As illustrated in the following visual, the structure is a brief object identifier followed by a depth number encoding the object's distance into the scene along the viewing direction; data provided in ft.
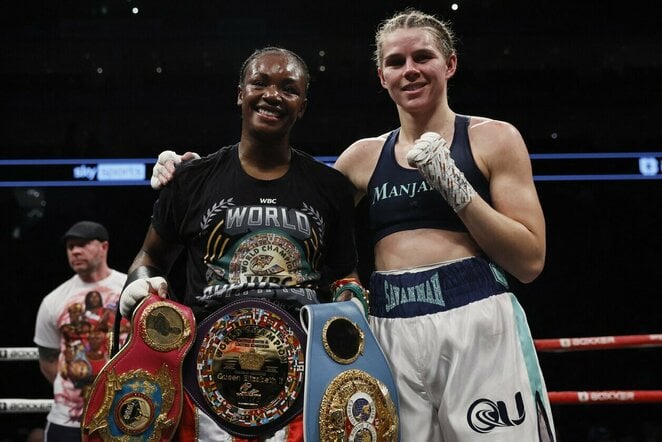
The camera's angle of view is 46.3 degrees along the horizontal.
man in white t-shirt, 10.92
